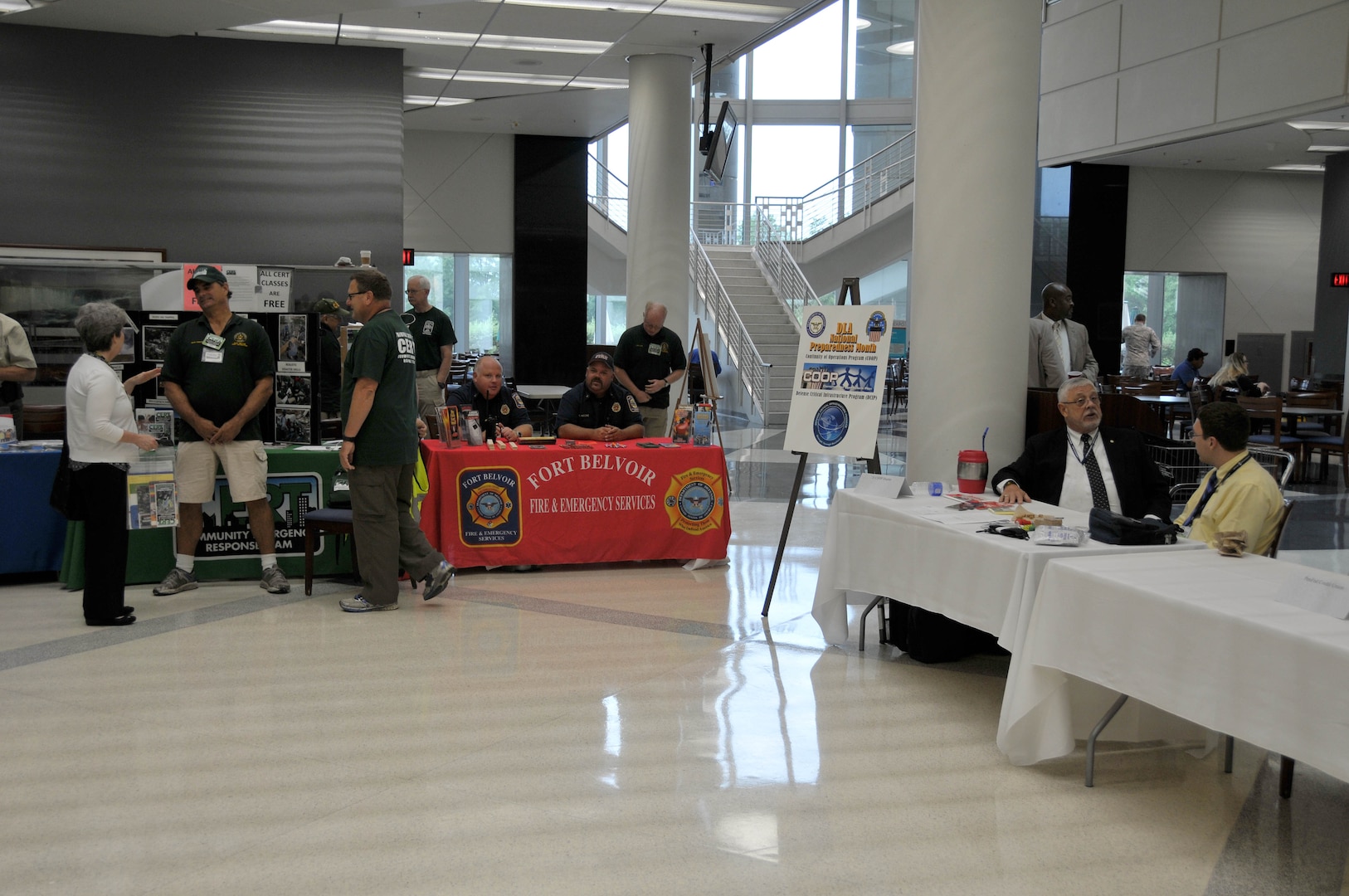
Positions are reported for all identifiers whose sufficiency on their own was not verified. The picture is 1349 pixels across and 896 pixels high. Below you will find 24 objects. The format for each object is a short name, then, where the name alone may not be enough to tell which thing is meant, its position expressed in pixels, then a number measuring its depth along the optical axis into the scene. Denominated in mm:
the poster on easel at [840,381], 5160
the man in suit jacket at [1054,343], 6367
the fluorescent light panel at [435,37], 9648
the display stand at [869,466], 5312
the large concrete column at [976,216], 5246
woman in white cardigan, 5000
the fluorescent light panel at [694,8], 9227
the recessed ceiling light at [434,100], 13375
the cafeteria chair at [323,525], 5812
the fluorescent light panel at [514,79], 11828
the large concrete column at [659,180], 10938
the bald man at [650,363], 8398
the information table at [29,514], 5945
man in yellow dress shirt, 3682
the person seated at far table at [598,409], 6883
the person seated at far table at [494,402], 6719
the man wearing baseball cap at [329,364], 7113
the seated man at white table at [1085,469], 4574
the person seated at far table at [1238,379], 12148
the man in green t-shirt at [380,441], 5422
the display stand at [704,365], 10648
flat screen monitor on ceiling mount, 11281
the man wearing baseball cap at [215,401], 5820
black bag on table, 3707
